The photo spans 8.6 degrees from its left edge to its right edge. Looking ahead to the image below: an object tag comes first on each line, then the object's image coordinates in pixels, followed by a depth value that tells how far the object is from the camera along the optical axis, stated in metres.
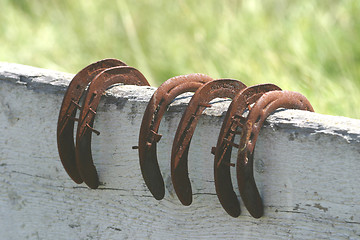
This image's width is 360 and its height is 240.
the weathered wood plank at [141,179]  2.35
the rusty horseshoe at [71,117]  2.48
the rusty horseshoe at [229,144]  2.37
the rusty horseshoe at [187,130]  2.40
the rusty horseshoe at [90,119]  2.47
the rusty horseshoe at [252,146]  2.35
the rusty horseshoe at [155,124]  2.41
